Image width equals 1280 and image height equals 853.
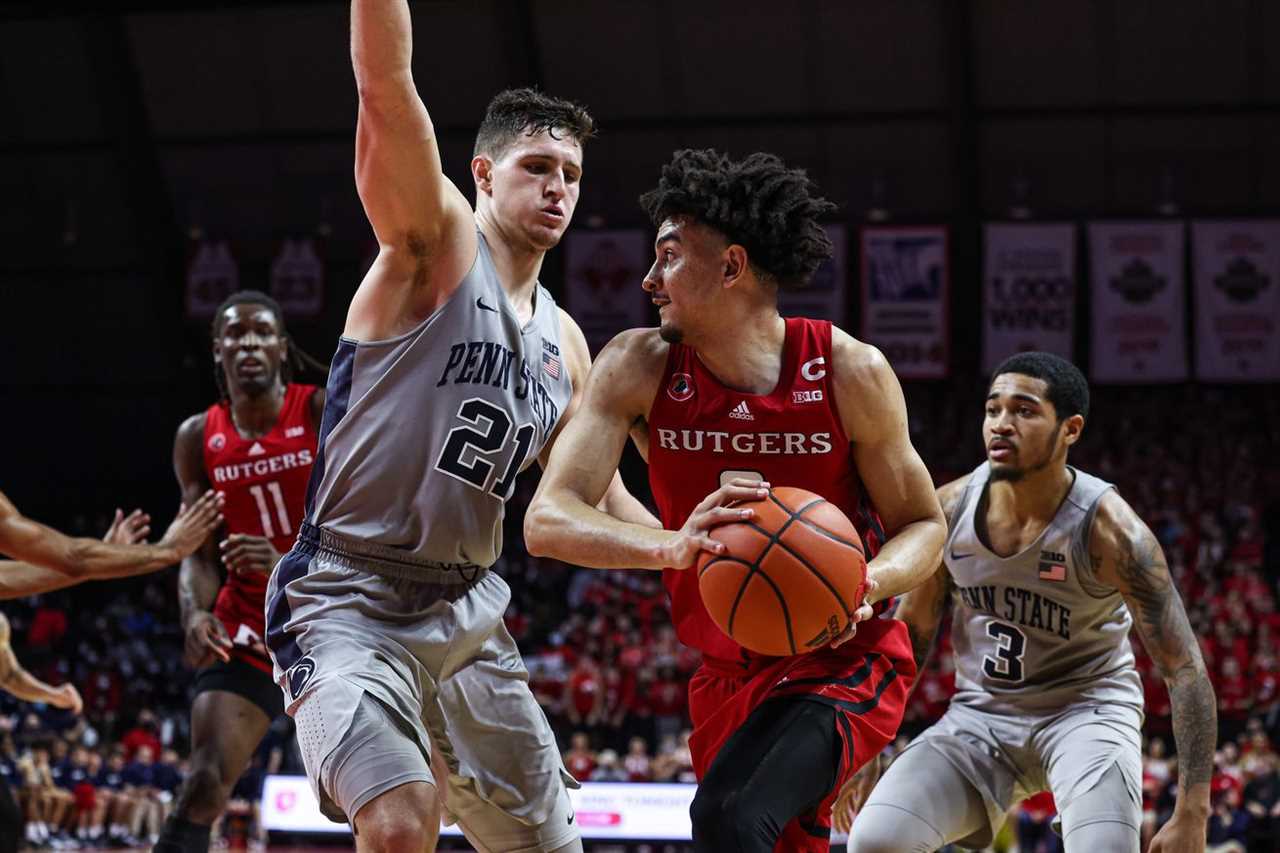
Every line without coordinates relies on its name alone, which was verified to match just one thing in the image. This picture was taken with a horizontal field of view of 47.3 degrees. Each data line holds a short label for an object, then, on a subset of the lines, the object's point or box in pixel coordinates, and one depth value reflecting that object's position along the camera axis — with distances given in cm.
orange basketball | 329
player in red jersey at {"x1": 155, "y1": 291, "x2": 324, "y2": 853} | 571
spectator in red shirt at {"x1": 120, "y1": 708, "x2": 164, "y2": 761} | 1502
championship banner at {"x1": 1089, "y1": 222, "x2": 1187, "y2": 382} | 1872
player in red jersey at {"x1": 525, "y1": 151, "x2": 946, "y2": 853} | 378
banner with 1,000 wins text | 1886
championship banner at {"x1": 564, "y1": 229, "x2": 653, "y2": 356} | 1962
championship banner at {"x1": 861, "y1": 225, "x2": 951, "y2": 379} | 1897
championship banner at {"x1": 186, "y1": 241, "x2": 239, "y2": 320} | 2072
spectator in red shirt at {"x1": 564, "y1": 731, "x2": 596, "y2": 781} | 1338
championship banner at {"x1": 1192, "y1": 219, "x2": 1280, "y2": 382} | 1866
